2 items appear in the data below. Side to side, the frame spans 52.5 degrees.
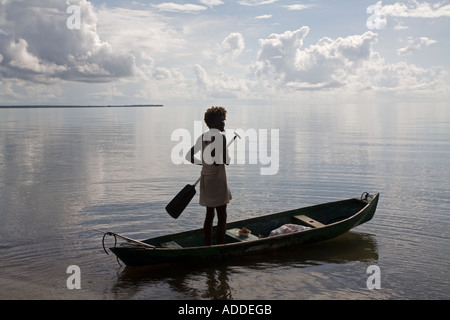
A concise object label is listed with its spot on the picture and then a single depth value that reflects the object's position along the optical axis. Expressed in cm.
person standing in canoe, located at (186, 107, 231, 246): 665
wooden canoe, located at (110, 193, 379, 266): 667
